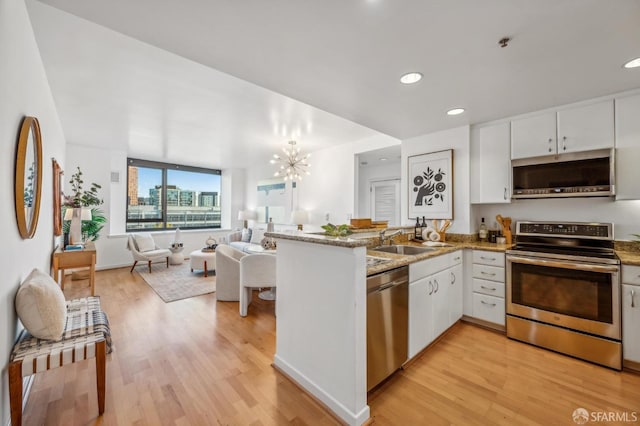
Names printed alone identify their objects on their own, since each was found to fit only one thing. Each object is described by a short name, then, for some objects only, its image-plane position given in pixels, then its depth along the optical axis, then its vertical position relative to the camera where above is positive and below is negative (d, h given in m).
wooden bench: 1.40 -0.83
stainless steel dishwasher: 1.74 -0.79
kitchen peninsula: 1.58 -0.74
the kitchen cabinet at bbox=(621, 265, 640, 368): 2.06 -0.80
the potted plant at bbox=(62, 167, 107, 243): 4.26 +0.04
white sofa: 6.16 -0.65
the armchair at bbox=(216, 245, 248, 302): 3.75 -0.93
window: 6.67 +0.50
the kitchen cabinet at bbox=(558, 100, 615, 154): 2.46 +0.86
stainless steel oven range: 2.13 -0.71
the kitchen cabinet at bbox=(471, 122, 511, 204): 3.03 +0.61
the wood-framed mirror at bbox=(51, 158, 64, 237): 3.56 +0.19
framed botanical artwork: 3.41 +0.40
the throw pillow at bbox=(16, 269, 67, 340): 1.56 -0.60
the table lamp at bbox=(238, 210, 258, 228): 7.54 -0.03
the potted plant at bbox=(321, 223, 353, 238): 2.19 -0.15
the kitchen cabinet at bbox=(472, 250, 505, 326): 2.74 -0.79
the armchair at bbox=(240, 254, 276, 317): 3.29 -0.76
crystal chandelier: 5.15 +1.18
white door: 5.73 +0.31
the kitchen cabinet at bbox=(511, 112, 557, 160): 2.74 +0.87
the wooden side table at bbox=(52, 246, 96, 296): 3.46 -0.64
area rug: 4.10 -1.25
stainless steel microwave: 2.47 +0.41
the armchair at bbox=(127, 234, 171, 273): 5.42 -0.83
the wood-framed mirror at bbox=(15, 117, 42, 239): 1.64 +0.26
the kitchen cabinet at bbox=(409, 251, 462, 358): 2.16 -0.80
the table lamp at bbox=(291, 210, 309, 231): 5.70 -0.07
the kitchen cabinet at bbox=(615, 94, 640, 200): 2.34 +0.63
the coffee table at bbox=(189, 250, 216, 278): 5.21 -0.96
